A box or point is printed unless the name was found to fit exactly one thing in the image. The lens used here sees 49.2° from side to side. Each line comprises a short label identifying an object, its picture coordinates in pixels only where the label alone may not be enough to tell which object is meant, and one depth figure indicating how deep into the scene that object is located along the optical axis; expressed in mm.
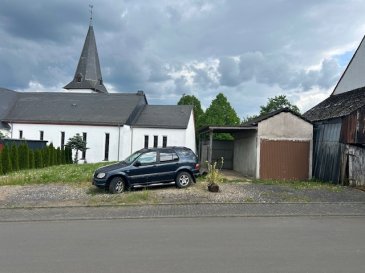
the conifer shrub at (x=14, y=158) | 28047
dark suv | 15727
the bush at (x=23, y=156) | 29344
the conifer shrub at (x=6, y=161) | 26844
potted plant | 15766
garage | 21203
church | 43406
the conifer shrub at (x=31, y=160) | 30641
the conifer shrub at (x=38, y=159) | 31558
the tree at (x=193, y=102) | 66731
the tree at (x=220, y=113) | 62094
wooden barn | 18828
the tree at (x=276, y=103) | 60312
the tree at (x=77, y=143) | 38688
